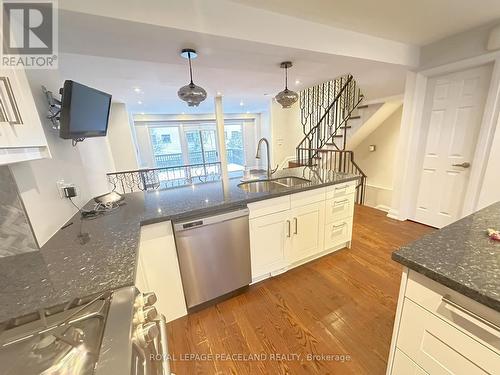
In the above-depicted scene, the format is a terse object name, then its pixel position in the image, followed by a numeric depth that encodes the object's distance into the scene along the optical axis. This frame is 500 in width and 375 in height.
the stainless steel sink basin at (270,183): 2.33
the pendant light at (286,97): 2.25
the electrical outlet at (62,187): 1.45
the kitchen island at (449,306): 0.62
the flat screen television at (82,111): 1.24
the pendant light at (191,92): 1.86
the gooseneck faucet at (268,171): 2.46
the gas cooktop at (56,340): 0.55
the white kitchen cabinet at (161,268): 1.40
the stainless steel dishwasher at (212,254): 1.51
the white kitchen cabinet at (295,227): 1.83
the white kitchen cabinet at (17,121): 0.77
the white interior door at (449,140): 2.37
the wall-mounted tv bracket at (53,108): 1.39
